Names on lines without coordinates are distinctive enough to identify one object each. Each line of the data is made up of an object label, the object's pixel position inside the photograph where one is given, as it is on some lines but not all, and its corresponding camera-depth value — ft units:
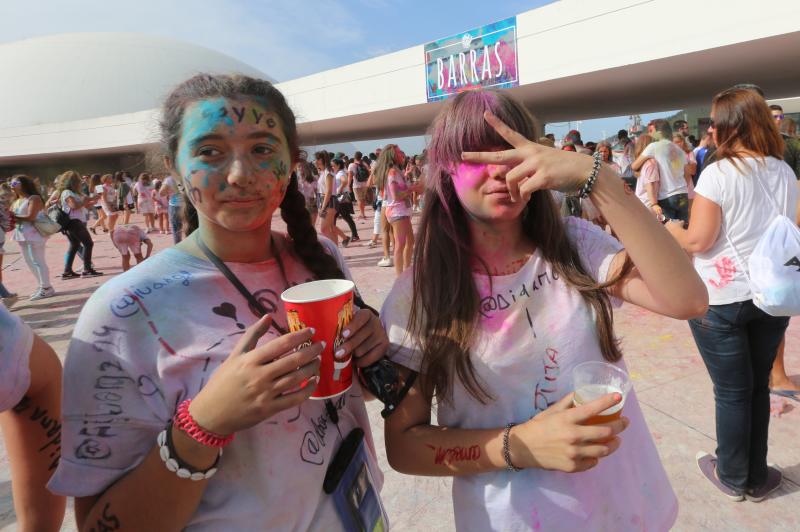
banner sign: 52.65
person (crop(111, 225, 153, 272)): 25.82
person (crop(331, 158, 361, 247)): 31.73
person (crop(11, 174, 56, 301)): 22.58
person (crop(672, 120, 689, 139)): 33.66
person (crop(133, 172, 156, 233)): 47.34
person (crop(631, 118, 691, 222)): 20.62
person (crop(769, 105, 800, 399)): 10.57
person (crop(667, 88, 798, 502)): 7.14
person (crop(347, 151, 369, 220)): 44.50
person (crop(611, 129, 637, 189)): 31.76
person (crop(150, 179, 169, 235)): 47.61
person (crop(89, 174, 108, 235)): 50.29
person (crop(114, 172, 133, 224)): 64.95
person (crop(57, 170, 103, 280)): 27.63
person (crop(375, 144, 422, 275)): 21.67
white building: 36.86
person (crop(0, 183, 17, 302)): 18.55
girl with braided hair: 3.12
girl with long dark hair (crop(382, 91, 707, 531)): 3.83
